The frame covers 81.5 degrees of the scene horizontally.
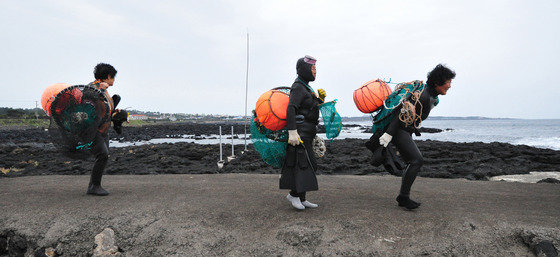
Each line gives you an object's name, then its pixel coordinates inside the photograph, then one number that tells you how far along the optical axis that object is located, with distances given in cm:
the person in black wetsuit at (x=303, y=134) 394
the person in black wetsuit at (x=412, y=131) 395
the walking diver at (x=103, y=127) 464
